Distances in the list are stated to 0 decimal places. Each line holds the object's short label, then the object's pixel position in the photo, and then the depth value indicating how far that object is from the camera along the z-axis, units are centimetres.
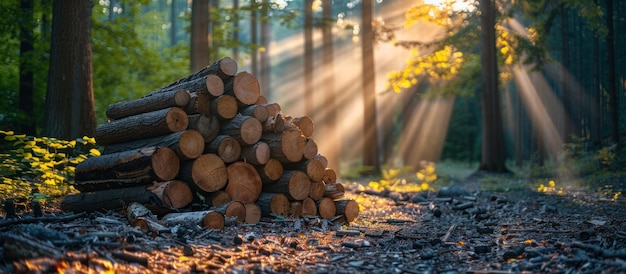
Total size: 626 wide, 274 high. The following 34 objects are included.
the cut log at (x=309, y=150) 821
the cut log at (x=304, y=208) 796
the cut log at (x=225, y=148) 750
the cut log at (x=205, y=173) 721
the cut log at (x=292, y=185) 793
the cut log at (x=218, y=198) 739
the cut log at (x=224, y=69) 785
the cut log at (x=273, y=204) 777
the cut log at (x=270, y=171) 788
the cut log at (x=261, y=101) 852
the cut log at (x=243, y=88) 799
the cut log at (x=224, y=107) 775
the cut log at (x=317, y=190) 833
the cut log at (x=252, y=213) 746
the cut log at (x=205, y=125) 752
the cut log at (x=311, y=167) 818
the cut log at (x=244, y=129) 766
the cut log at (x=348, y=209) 842
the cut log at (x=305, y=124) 884
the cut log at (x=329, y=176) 888
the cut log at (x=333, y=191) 857
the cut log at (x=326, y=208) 829
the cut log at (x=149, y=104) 760
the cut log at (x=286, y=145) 791
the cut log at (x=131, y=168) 704
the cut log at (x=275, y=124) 799
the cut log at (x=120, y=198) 695
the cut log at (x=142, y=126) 741
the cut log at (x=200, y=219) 659
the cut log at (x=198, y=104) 762
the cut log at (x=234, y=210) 710
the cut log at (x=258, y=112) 794
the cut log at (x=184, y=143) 718
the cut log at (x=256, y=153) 773
